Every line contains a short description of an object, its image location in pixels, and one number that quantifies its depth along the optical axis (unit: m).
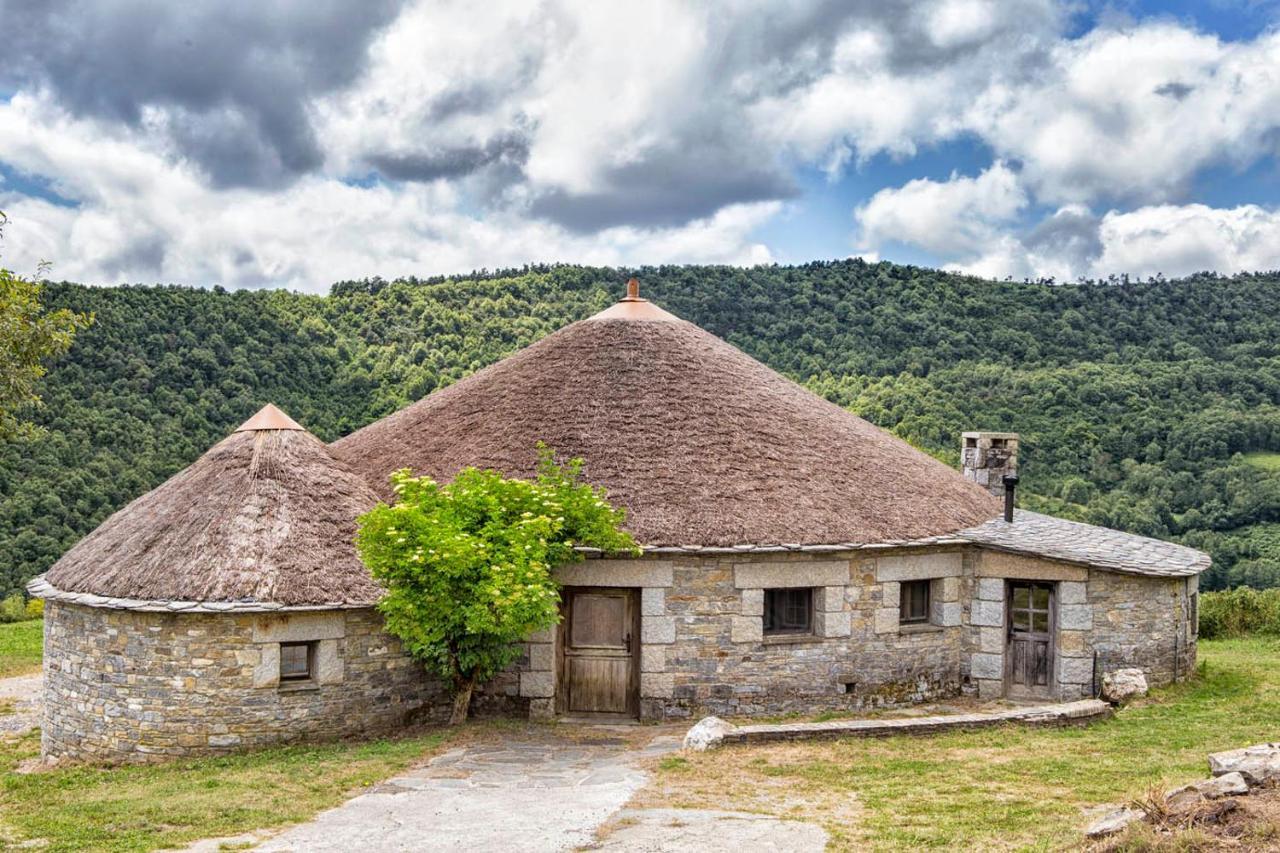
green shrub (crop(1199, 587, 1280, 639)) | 24.12
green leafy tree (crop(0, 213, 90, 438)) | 20.09
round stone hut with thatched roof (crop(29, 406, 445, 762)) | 13.79
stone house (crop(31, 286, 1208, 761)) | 13.97
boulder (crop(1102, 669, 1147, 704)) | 15.56
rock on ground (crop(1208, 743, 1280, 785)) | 8.51
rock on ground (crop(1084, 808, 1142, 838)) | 8.19
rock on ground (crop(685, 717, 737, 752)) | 12.95
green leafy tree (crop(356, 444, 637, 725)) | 13.45
